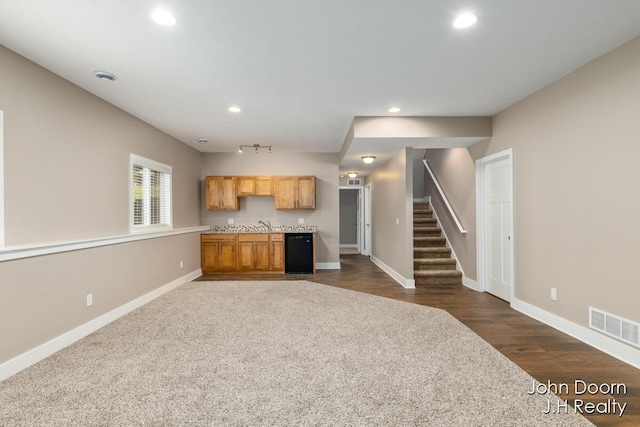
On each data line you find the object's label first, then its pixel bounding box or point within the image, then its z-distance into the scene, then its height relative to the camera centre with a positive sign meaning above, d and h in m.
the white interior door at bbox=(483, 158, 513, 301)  4.34 -0.19
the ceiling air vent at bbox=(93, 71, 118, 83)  3.03 +1.42
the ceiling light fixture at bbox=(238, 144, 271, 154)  6.20 +1.45
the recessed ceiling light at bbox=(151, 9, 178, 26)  2.14 +1.42
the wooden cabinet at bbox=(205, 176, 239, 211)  6.88 +0.56
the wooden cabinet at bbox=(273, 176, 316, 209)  6.97 +0.53
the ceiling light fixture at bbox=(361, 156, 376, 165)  6.02 +1.12
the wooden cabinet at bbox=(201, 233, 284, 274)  6.63 -0.73
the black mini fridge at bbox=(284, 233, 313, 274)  6.69 -0.79
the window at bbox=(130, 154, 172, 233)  4.52 +0.36
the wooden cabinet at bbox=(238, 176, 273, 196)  6.93 +0.69
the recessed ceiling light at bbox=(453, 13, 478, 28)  2.20 +1.43
